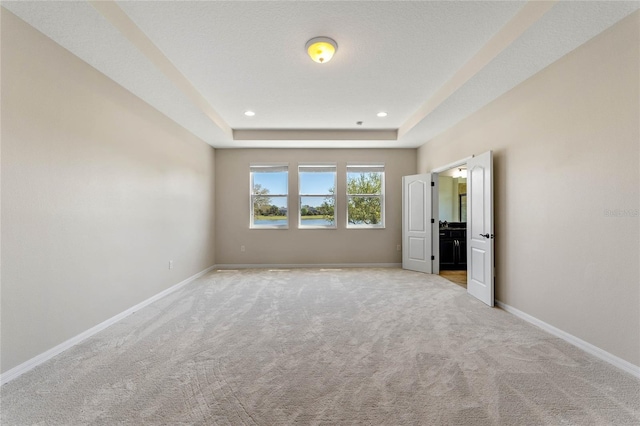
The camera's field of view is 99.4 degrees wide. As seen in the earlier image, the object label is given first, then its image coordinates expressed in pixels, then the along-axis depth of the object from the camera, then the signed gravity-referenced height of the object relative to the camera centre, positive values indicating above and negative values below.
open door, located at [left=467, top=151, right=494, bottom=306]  3.55 -0.21
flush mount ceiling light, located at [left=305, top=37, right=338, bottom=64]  2.59 +1.61
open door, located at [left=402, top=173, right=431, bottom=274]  5.53 -0.21
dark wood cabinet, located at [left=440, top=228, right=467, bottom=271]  5.90 -0.78
